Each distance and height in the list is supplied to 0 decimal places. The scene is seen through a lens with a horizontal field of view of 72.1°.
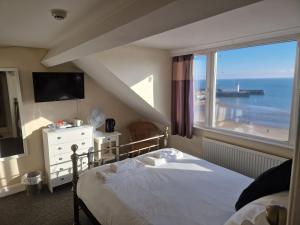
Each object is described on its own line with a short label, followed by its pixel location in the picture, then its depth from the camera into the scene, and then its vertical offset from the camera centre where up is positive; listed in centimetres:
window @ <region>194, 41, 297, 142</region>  259 -12
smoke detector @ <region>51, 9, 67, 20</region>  151 +54
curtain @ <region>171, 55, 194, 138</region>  347 -20
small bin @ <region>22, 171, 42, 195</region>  313 -146
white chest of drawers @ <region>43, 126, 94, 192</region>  320 -102
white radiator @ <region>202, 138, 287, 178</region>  264 -106
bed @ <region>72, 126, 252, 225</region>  166 -105
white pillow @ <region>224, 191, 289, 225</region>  120 -80
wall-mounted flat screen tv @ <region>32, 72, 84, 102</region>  322 +0
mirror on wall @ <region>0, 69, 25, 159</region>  309 -44
